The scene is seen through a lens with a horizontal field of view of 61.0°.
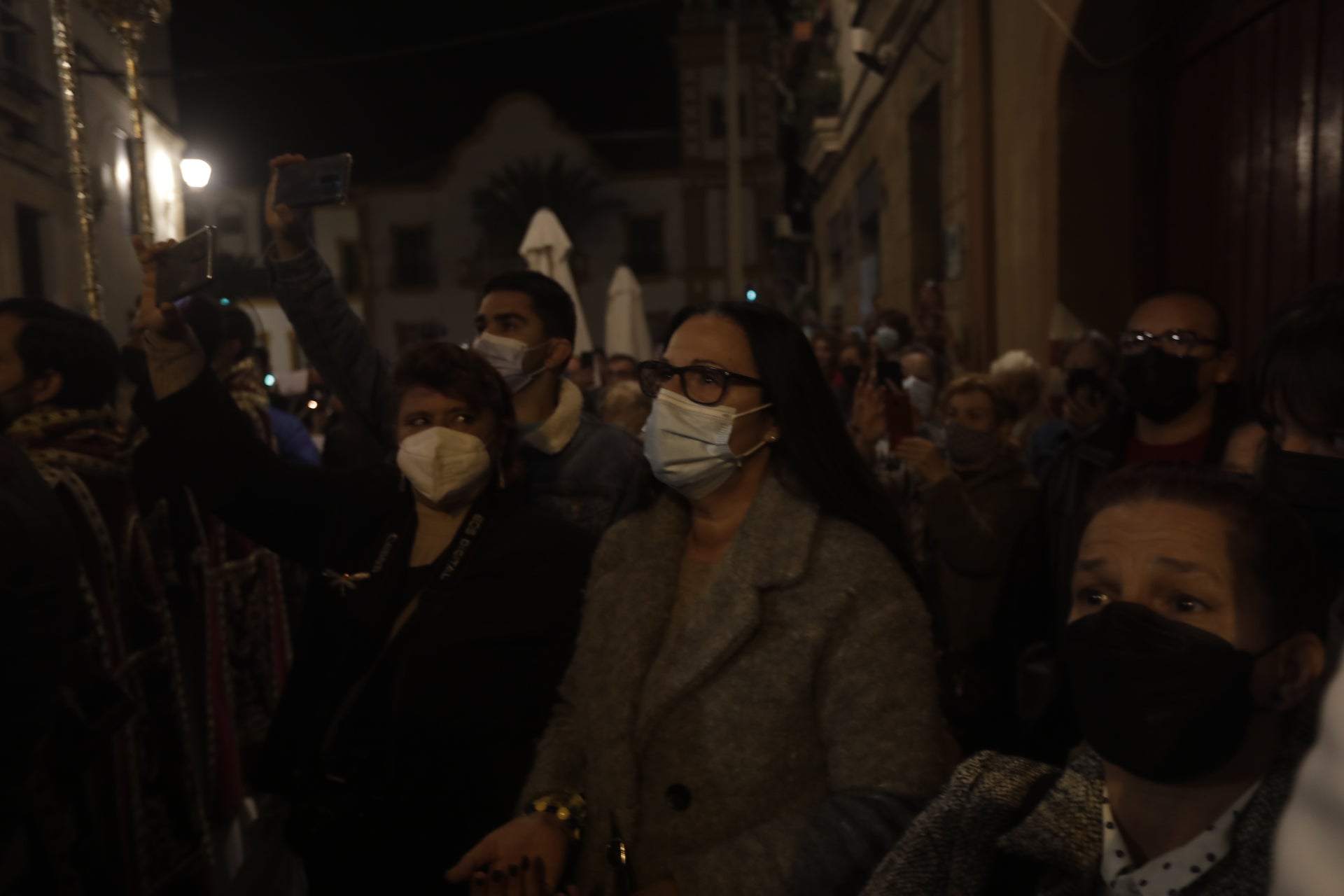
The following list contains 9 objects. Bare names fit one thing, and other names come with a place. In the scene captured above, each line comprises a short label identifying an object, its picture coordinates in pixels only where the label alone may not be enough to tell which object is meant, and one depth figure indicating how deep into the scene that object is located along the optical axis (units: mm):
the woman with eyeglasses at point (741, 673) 2016
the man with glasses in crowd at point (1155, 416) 3338
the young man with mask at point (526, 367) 3518
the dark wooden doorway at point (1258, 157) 4605
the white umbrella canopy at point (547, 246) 9336
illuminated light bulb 6297
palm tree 43219
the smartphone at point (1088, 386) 4438
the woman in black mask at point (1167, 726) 1437
